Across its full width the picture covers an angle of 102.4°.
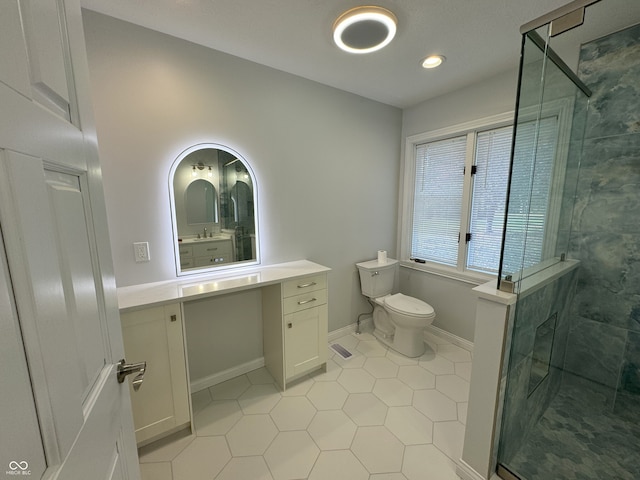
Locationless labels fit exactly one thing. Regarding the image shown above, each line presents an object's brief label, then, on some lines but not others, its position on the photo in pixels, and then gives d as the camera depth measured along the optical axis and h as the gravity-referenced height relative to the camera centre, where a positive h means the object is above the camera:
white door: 0.37 -0.11
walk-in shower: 1.33 -0.32
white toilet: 2.31 -0.97
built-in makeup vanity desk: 1.42 -0.80
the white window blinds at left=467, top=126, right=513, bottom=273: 2.26 +0.07
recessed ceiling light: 1.89 +1.07
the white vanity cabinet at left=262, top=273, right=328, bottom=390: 1.92 -0.94
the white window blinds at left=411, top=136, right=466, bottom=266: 2.60 +0.05
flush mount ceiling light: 1.40 +1.02
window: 2.28 +0.09
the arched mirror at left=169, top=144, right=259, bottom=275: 1.81 -0.03
